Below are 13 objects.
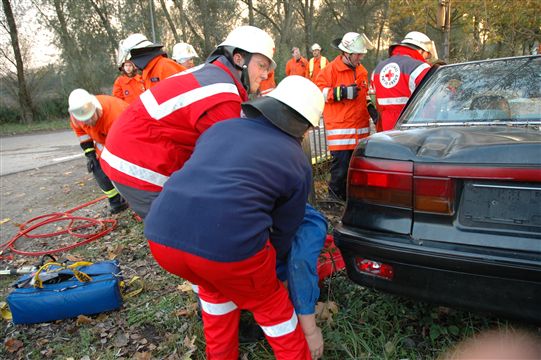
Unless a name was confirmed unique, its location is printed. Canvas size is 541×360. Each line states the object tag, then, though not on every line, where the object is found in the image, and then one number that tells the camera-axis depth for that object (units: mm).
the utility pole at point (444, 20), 7883
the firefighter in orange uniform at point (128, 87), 6301
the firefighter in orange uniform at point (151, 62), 4234
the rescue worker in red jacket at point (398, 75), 3902
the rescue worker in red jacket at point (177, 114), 2127
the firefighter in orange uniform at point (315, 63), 12141
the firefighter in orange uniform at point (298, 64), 13168
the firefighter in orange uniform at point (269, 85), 10617
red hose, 4012
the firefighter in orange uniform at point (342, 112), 4473
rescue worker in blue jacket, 1578
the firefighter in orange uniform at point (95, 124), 4062
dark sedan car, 1585
